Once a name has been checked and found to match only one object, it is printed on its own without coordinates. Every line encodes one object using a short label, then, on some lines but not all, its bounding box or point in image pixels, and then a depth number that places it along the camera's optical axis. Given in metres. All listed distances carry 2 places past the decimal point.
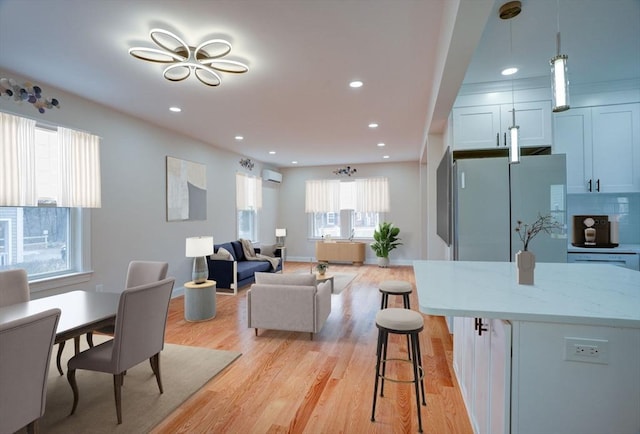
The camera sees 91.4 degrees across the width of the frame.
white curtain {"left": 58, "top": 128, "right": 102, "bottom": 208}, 3.57
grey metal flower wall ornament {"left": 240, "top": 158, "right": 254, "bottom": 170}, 7.33
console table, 8.27
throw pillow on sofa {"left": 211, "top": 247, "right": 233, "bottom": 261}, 5.46
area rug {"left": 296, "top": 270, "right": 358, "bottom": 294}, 5.68
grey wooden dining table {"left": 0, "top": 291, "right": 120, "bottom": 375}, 1.91
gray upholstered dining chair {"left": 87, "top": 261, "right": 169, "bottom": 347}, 2.88
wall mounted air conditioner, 8.34
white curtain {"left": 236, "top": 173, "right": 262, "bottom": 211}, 7.20
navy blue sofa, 5.35
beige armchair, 3.38
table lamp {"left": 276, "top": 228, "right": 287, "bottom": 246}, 8.23
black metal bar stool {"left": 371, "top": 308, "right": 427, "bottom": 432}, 1.98
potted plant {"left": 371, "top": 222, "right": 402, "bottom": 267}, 7.97
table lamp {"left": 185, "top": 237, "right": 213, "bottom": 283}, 3.98
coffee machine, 3.53
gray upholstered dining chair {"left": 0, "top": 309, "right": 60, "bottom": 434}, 1.34
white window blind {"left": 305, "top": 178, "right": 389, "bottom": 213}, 8.60
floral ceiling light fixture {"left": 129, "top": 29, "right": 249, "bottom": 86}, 2.43
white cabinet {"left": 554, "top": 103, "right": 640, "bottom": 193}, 3.50
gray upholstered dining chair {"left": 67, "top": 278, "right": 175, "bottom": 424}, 1.95
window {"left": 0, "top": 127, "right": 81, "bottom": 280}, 3.25
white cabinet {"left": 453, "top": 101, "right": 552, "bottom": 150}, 3.30
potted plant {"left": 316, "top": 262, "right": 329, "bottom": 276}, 5.13
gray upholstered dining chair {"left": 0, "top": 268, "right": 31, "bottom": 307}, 2.39
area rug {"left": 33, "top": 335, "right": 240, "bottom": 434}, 2.00
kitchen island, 1.21
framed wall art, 5.14
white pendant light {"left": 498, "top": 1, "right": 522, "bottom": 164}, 2.14
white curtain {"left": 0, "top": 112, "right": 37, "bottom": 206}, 3.03
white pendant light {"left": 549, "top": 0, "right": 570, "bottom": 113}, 1.48
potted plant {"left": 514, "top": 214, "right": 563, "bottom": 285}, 1.76
